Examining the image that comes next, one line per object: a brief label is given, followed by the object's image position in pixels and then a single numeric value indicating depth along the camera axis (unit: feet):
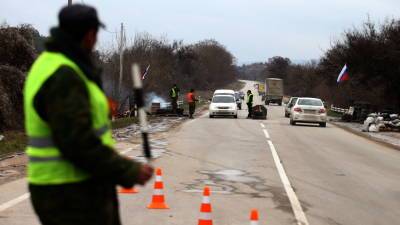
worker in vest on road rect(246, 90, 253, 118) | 133.69
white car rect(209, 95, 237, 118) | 130.72
